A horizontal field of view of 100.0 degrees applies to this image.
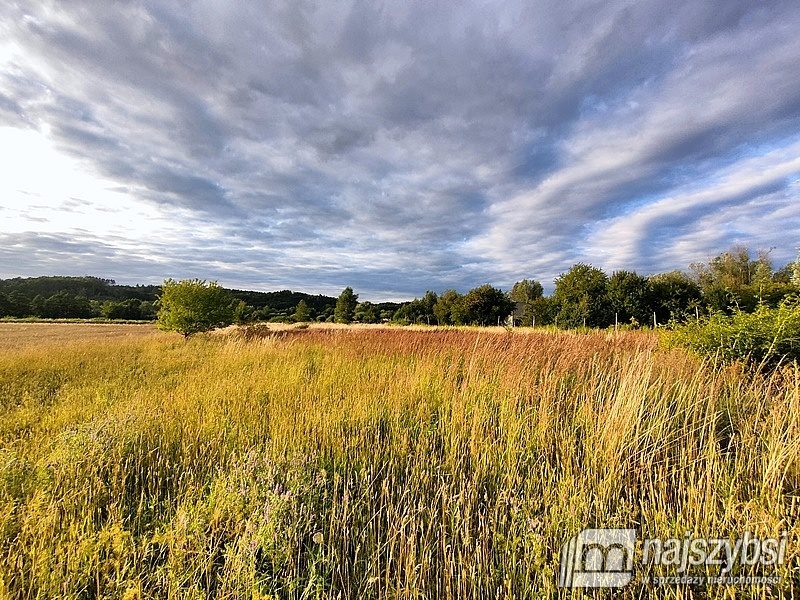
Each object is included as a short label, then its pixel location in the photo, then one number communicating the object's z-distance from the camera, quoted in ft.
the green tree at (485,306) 131.73
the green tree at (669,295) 82.27
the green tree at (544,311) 93.66
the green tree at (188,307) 58.23
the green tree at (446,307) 152.76
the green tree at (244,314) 124.26
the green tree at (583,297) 81.61
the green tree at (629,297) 80.02
